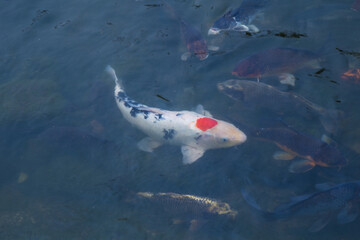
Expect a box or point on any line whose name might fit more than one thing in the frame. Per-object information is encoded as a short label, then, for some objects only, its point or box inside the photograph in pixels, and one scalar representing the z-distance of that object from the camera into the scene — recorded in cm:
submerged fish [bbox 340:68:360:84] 536
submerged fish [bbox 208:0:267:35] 664
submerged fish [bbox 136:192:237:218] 428
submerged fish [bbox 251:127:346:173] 436
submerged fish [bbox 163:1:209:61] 632
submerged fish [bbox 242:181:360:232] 395
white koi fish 478
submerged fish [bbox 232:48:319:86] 552
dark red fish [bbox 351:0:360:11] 670
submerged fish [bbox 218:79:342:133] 495
